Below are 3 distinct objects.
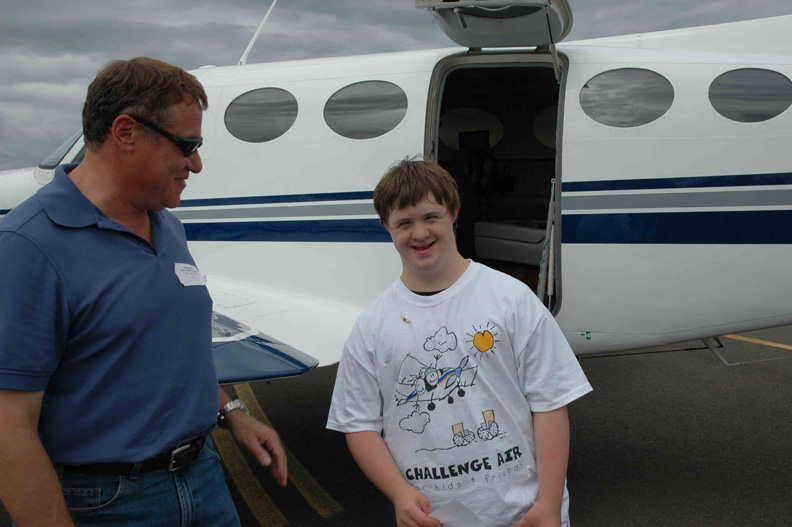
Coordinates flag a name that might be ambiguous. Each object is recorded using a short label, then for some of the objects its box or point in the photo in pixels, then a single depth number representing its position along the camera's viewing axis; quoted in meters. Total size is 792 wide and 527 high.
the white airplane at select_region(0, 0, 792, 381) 4.00
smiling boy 1.82
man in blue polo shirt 1.44
